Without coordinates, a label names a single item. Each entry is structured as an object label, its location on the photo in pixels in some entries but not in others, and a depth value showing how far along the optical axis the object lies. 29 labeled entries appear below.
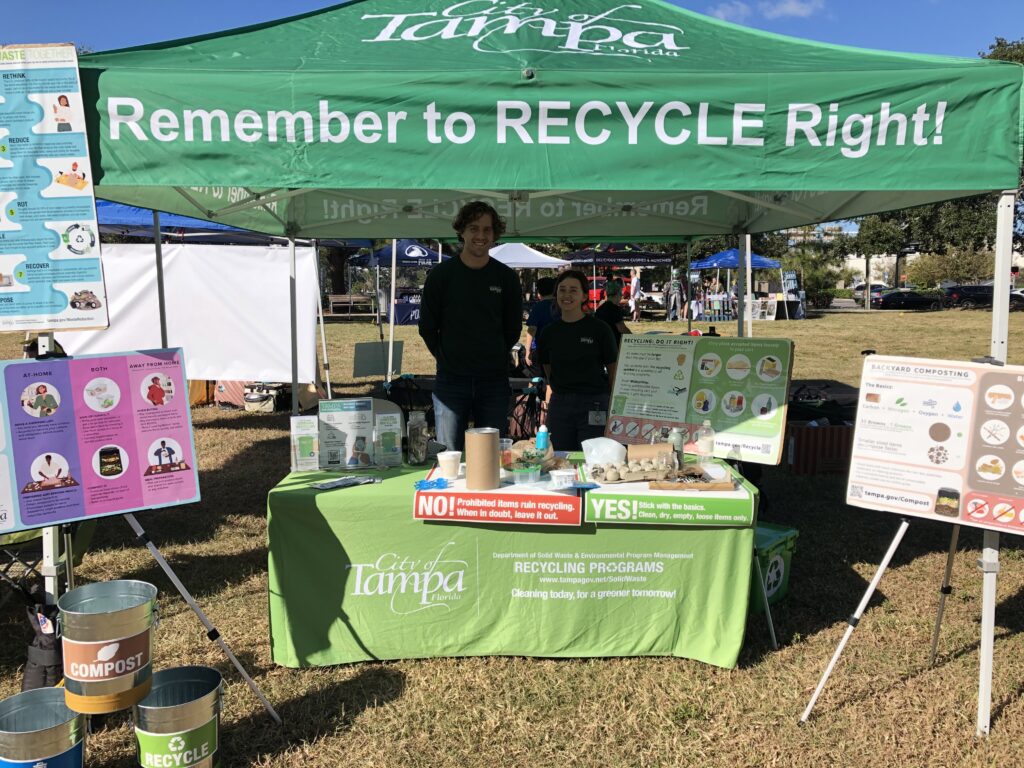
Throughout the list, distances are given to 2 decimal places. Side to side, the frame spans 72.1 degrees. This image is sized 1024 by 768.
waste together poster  2.32
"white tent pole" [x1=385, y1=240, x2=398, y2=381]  8.76
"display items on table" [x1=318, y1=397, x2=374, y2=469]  3.18
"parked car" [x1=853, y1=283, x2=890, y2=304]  40.10
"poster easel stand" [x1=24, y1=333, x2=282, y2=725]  2.33
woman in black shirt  4.20
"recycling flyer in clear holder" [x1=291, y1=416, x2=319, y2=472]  3.13
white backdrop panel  8.02
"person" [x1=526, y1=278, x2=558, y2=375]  7.86
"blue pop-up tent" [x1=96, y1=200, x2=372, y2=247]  7.10
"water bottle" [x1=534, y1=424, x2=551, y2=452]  3.21
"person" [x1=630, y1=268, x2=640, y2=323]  26.91
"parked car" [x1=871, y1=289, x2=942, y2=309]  33.00
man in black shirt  3.53
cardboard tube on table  2.82
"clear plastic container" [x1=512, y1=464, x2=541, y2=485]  2.96
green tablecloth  2.83
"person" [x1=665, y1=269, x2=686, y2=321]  27.95
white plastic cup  3.00
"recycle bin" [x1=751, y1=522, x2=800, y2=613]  3.32
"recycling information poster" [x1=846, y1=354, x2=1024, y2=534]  2.41
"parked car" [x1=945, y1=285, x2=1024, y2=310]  32.97
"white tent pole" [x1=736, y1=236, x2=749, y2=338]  5.67
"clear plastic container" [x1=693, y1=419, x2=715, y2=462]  3.45
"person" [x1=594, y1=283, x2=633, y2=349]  6.50
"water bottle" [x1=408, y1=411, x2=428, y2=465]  3.29
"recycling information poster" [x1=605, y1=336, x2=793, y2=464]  3.61
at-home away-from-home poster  2.23
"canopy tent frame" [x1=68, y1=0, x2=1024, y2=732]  2.62
